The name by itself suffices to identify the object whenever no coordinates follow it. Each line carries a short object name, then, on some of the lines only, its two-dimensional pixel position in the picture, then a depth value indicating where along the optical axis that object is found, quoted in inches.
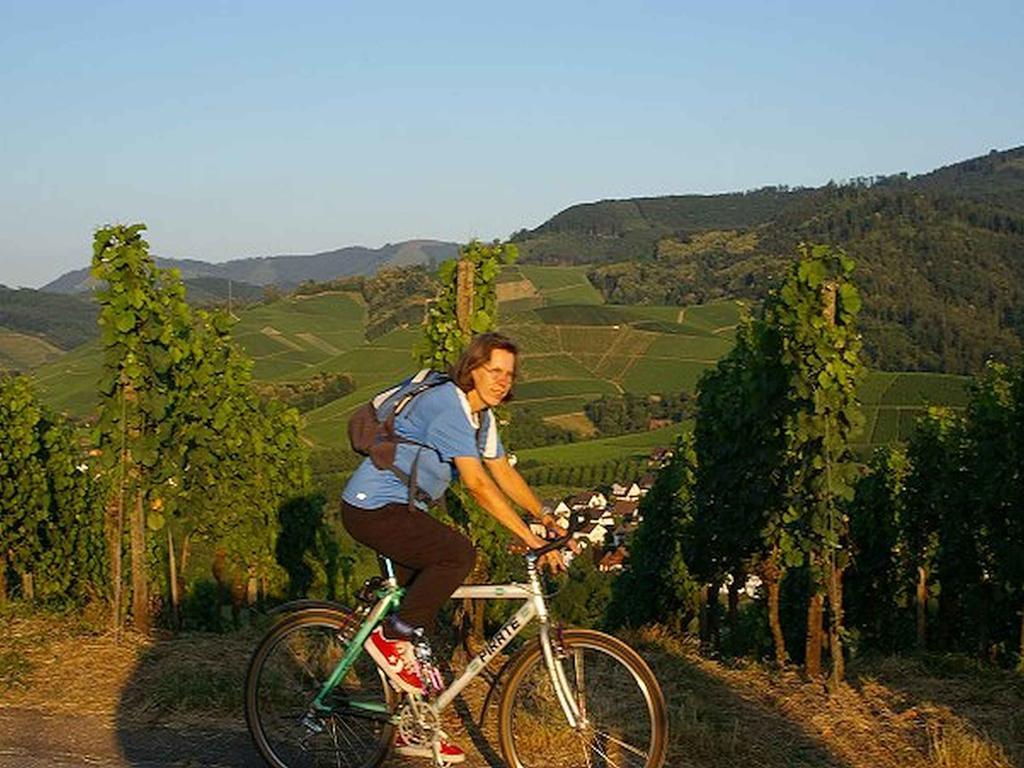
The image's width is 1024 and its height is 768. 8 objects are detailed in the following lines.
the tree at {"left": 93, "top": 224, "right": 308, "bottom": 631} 356.2
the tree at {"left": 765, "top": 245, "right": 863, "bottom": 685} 388.2
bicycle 188.7
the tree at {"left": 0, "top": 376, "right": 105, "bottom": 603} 651.5
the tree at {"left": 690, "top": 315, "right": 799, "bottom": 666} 442.3
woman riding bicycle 188.5
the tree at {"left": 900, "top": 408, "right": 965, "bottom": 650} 682.6
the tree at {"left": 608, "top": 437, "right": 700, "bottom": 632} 788.0
